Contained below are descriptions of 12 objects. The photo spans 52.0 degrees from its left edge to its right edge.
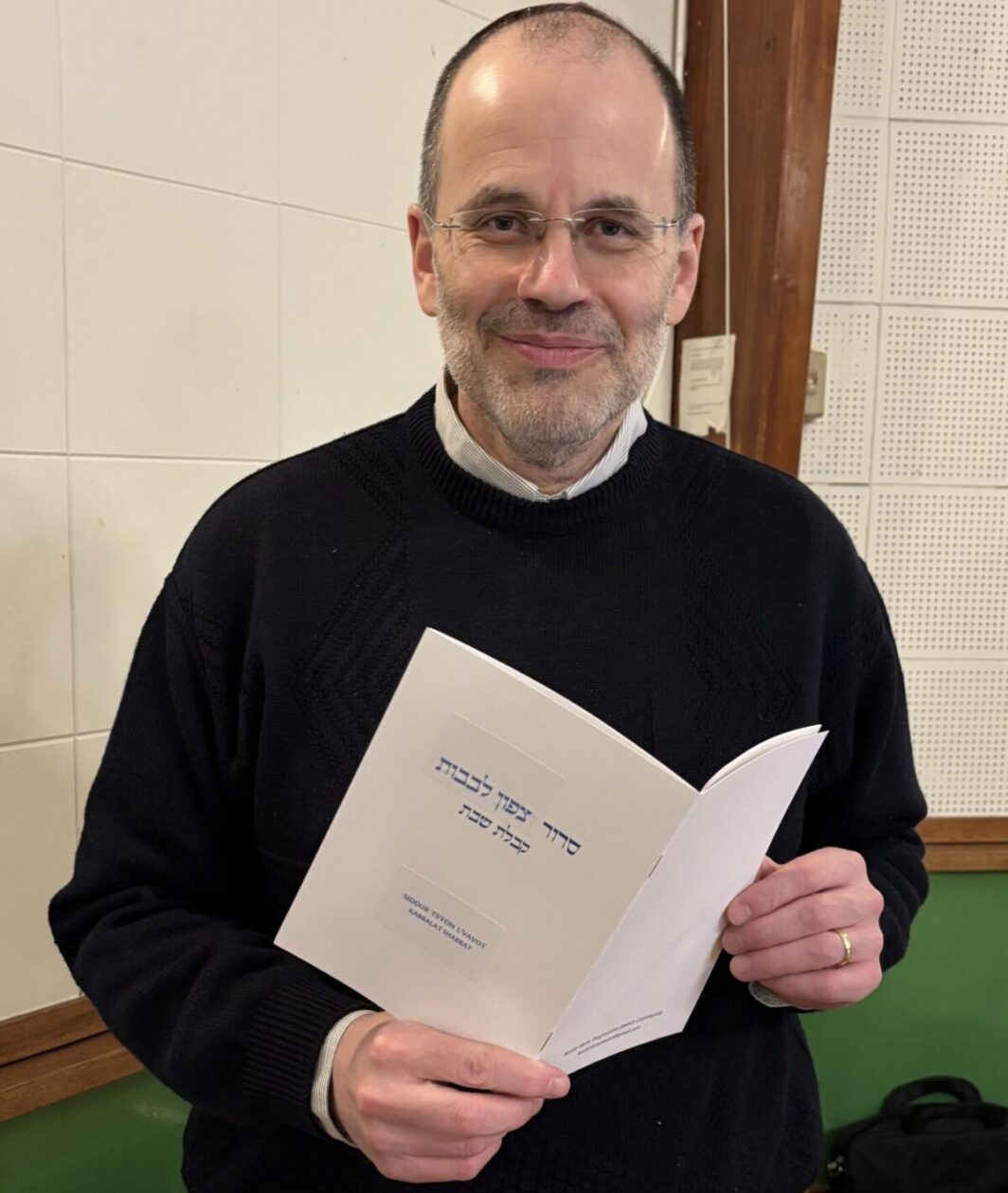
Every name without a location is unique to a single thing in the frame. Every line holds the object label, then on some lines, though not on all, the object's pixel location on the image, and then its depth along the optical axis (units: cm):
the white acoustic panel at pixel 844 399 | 202
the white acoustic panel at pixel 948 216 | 198
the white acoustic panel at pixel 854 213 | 197
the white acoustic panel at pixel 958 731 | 210
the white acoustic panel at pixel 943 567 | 207
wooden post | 183
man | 91
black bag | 196
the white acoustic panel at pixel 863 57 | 195
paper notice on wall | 199
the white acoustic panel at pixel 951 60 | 196
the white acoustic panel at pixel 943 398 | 202
